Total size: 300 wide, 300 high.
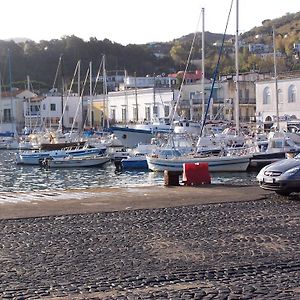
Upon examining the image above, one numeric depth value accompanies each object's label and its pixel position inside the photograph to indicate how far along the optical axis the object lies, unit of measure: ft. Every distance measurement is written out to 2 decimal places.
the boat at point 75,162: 179.01
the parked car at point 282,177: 53.57
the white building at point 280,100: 239.50
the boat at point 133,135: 225.97
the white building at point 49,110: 349.39
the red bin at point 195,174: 66.39
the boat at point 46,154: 183.52
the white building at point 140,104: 296.51
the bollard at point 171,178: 66.95
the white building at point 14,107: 369.14
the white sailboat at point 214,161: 139.23
